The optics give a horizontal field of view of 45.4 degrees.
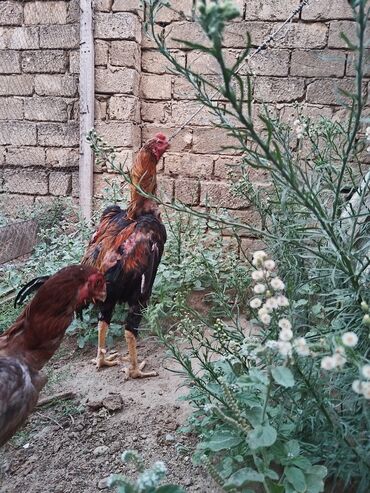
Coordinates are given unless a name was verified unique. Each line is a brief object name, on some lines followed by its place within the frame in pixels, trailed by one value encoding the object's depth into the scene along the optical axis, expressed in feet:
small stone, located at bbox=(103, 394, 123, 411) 6.93
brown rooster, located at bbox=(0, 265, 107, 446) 5.35
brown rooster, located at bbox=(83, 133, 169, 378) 7.57
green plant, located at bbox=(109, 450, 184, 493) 2.62
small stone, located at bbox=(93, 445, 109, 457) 5.99
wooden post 12.32
